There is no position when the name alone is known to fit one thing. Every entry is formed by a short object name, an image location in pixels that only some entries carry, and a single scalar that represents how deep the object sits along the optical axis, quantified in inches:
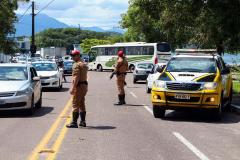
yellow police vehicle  413.7
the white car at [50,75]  805.9
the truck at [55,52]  2869.1
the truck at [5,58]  2432.6
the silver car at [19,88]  435.2
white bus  1786.4
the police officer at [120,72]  556.1
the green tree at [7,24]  1272.1
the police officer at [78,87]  359.9
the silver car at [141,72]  1077.8
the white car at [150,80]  751.1
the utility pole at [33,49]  1882.4
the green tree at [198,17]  584.7
